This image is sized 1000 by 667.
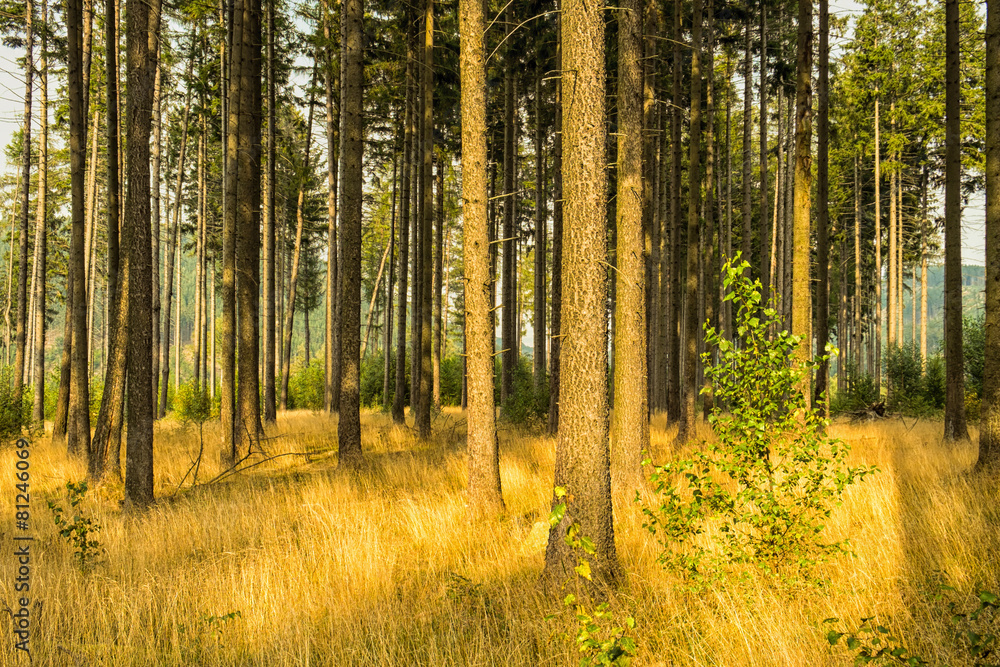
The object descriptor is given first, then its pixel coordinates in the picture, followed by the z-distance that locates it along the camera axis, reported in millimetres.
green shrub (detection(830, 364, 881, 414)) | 17234
